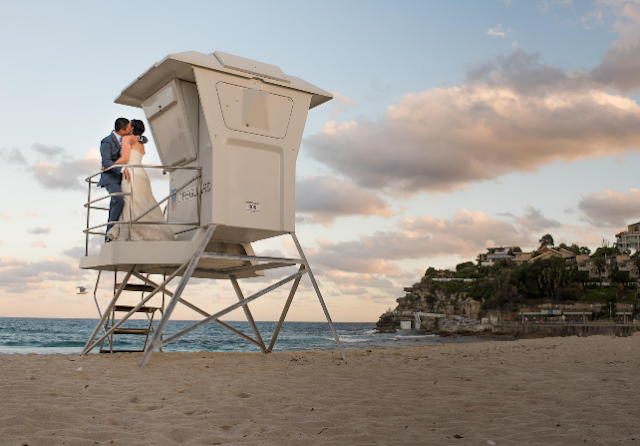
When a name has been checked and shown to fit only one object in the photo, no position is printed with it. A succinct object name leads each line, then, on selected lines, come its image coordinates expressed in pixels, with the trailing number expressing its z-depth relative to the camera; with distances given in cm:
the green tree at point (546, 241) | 13850
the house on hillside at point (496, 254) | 13325
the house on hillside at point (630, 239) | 11621
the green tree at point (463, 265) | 13088
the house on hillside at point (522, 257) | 11936
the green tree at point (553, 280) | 8281
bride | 900
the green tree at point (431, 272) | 12044
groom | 902
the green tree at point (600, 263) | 9251
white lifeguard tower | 825
